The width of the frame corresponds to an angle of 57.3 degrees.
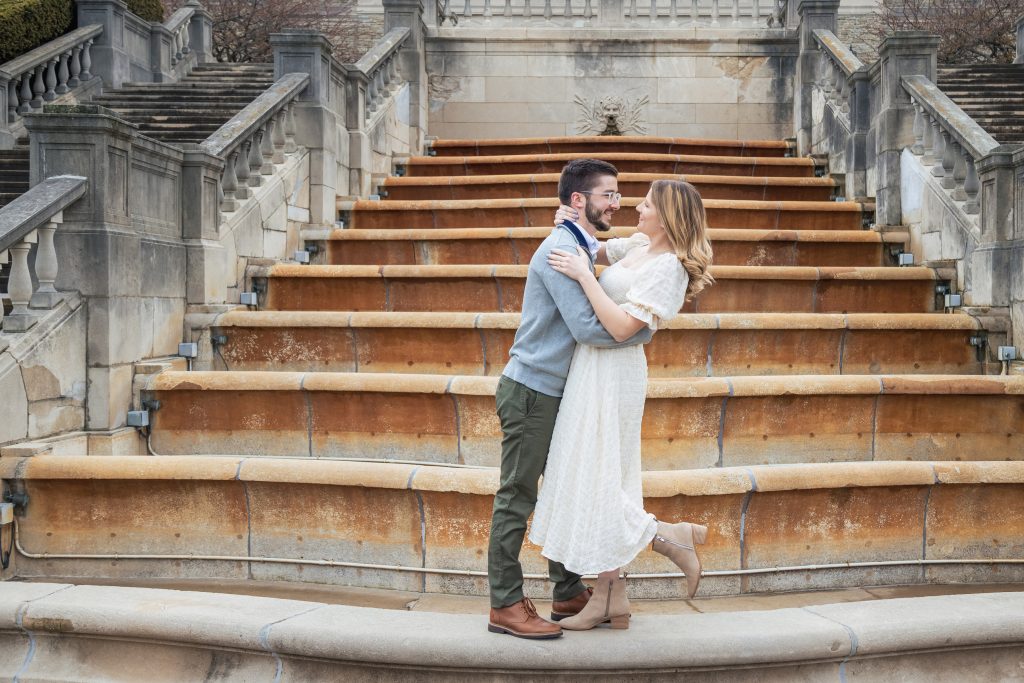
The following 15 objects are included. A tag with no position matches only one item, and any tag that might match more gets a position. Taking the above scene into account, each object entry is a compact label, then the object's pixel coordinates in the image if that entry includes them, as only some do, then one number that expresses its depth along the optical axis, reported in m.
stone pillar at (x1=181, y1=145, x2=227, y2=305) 7.17
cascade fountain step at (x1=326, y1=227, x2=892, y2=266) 8.30
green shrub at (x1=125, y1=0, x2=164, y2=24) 15.90
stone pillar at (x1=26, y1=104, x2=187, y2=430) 5.99
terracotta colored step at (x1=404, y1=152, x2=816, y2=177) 11.18
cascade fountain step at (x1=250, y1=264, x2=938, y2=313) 7.45
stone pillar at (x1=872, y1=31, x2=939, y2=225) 9.22
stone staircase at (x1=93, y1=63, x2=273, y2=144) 11.55
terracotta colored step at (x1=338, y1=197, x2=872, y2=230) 9.15
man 3.54
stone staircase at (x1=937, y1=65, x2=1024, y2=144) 10.37
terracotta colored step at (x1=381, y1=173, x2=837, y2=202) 10.12
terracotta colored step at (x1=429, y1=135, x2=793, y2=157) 12.41
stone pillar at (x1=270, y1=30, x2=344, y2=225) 9.56
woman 3.44
